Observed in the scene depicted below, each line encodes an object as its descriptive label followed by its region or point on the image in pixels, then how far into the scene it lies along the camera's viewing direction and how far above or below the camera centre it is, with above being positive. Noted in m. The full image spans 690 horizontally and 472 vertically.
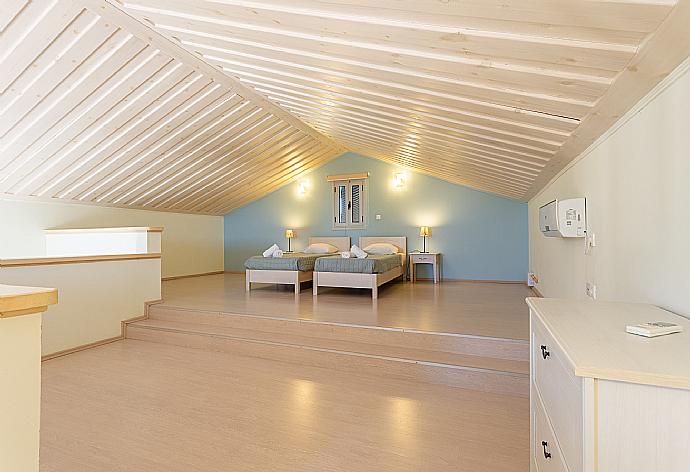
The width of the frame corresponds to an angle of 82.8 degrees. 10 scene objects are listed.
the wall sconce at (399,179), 8.03 +1.25
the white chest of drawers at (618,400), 0.89 -0.39
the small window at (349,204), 8.46 +0.78
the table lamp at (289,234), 8.73 +0.13
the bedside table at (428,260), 7.42 -0.39
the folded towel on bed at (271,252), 6.61 -0.21
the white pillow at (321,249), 8.12 -0.19
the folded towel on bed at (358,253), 6.20 -0.21
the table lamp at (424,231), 7.62 +0.17
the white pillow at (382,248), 7.86 -0.18
